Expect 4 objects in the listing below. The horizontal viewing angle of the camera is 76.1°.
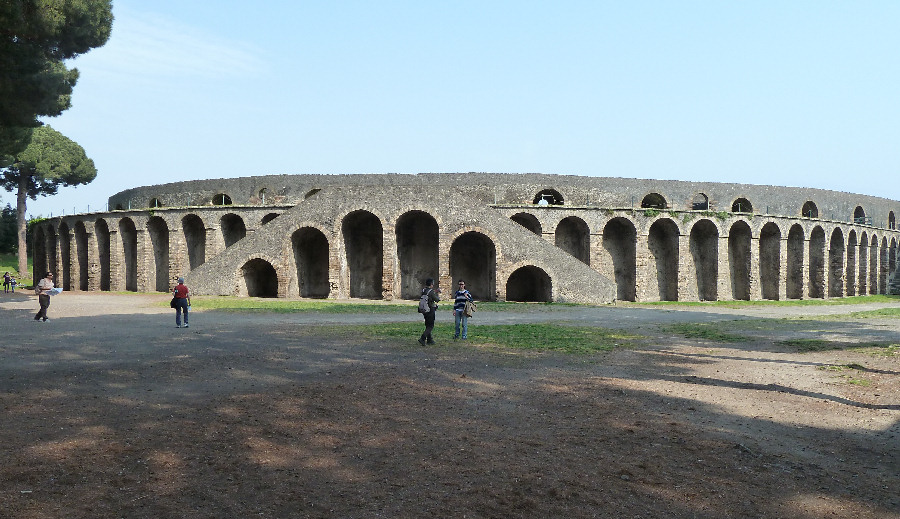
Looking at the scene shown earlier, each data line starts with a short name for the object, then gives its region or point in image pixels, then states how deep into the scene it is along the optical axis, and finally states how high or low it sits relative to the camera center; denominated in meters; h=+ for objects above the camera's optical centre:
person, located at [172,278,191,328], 12.77 -0.96
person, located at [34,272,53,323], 14.31 -0.94
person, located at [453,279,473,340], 11.58 -1.14
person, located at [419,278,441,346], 10.63 -1.04
